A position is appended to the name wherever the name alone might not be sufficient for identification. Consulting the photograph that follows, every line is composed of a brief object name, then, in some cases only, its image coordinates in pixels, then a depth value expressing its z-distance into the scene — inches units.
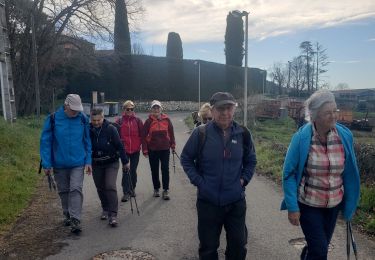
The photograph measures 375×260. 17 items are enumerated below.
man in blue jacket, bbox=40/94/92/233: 226.8
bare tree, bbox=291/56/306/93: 2207.2
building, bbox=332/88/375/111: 2730.1
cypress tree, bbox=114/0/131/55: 1851.6
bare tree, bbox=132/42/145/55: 2494.6
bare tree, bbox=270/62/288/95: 2554.1
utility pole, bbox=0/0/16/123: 762.8
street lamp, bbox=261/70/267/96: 2505.4
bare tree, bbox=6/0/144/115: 1051.3
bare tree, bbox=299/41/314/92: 2079.2
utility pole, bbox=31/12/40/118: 1039.1
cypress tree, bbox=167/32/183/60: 2279.8
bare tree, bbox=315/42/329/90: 2095.2
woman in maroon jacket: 303.3
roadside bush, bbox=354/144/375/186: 338.2
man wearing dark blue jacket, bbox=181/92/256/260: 149.6
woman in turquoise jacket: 142.6
